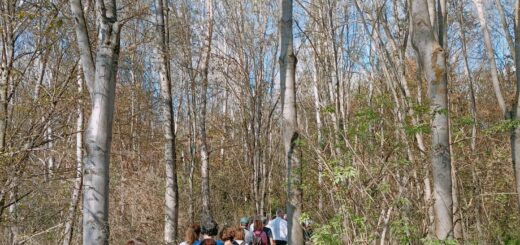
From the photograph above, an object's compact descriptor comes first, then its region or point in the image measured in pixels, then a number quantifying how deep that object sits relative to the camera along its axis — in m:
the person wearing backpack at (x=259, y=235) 9.51
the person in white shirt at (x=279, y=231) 10.86
